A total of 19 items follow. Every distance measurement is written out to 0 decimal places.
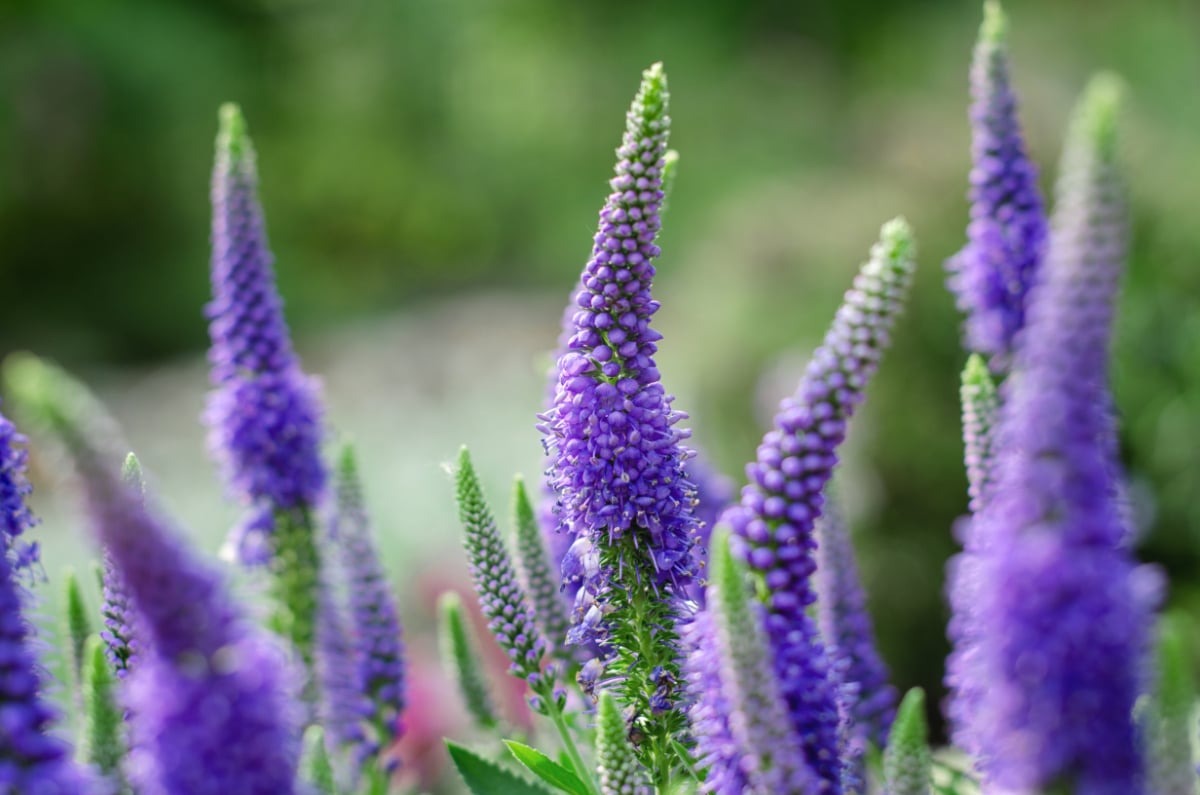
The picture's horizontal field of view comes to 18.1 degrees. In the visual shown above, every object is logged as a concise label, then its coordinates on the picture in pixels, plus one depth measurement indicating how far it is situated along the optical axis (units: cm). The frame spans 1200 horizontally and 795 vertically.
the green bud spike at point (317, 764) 63
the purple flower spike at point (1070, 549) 55
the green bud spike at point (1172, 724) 56
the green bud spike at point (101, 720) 60
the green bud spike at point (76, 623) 65
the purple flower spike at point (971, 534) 61
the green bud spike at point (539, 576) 66
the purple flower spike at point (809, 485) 59
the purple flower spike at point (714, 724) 60
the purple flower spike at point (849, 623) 68
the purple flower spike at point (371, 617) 70
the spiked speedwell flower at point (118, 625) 62
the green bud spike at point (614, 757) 61
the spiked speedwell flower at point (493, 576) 64
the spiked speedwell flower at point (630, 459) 62
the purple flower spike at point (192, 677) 56
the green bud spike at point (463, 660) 71
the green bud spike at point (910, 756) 61
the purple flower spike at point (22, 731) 57
